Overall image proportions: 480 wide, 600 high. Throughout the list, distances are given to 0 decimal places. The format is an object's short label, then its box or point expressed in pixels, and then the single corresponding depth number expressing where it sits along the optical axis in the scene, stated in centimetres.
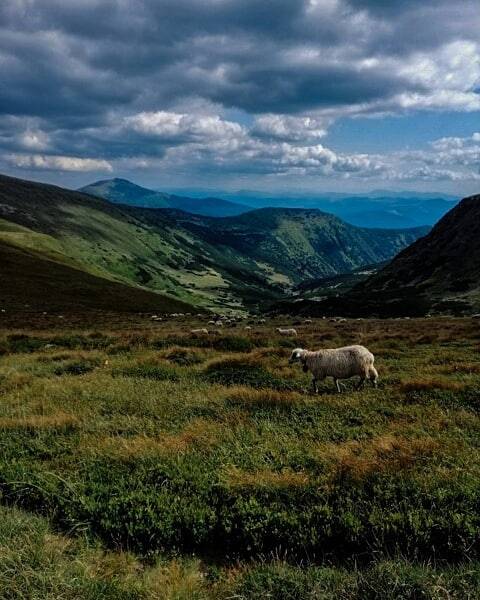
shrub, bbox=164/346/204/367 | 1944
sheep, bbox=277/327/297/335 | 3639
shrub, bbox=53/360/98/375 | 1828
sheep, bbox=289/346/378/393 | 1455
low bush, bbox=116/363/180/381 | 1647
